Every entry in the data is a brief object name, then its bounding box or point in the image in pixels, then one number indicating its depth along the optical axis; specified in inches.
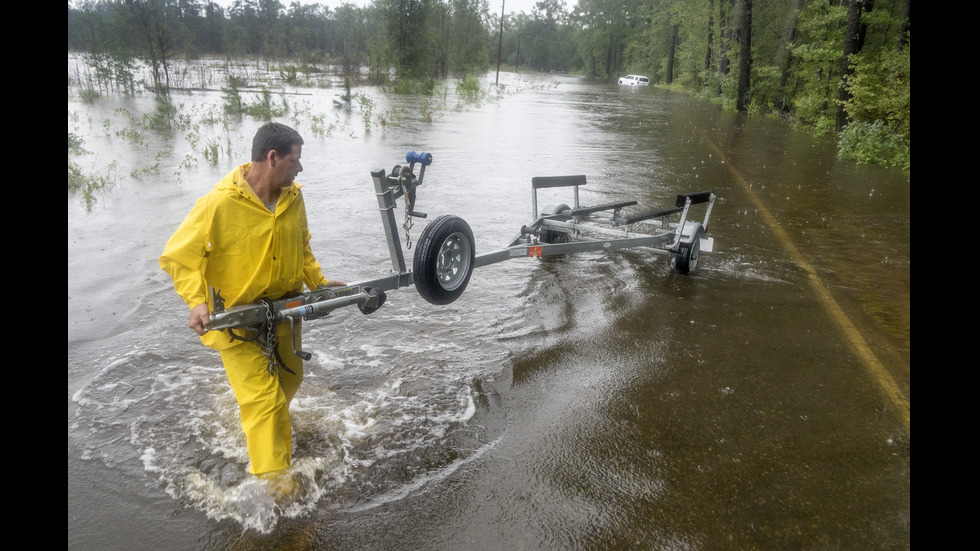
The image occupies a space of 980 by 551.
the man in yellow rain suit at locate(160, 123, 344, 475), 130.6
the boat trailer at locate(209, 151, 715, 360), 137.6
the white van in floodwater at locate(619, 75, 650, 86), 2810.0
